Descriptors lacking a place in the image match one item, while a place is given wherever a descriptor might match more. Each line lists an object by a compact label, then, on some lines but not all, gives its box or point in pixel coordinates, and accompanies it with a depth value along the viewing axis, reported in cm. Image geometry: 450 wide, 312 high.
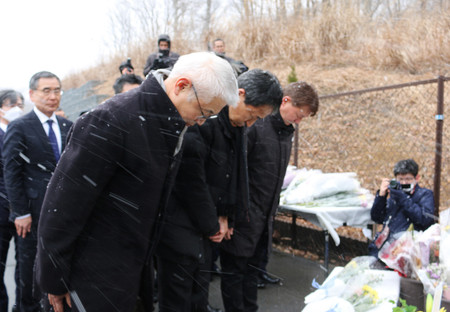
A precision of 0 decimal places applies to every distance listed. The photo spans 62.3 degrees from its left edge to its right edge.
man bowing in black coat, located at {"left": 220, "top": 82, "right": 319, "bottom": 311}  323
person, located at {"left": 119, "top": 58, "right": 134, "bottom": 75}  608
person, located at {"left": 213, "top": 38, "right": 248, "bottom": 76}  734
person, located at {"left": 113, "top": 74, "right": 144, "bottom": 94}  434
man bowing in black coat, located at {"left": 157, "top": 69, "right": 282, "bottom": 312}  256
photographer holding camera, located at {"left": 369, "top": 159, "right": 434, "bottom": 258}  386
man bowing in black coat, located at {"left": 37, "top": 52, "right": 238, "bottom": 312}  166
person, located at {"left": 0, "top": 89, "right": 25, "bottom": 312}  362
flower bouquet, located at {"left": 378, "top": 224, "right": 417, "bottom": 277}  321
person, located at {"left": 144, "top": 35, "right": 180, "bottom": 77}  564
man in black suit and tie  335
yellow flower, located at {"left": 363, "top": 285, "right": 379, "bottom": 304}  257
